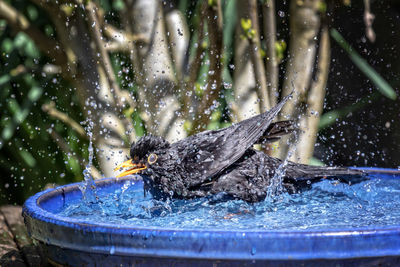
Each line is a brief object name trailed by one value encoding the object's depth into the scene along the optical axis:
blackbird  5.67
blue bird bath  3.22
